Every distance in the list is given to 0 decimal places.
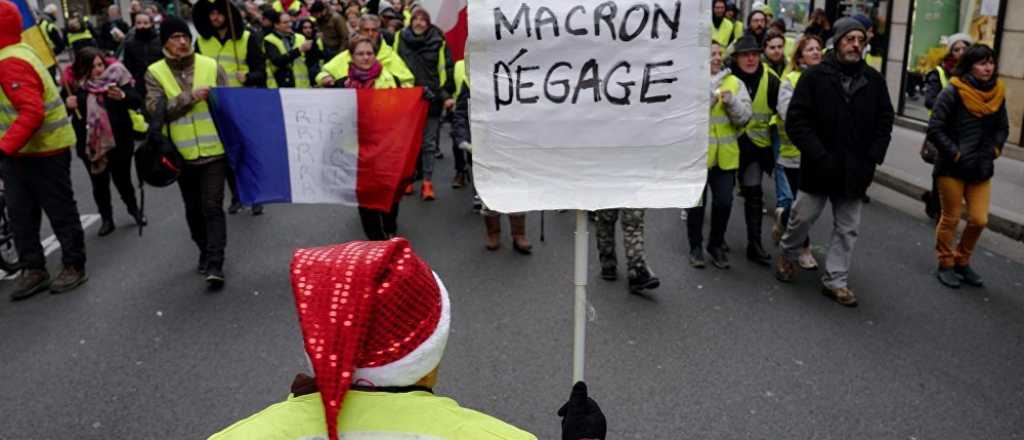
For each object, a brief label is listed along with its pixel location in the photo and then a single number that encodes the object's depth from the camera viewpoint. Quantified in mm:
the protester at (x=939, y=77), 7652
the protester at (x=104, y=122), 7473
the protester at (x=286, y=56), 10508
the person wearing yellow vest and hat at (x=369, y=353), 1711
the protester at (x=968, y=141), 6180
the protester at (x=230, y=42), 7883
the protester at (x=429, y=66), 9188
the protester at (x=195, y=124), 6344
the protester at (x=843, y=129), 5809
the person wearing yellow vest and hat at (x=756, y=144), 6957
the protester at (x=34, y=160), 6039
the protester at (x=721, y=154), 6559
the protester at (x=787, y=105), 6801
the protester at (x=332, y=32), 11227
